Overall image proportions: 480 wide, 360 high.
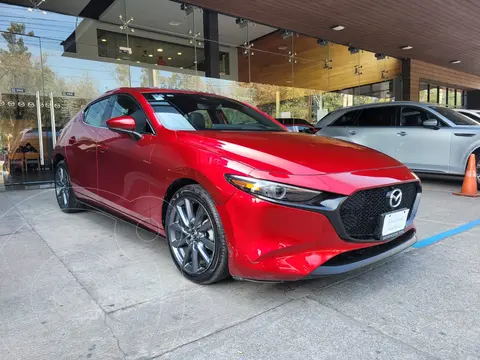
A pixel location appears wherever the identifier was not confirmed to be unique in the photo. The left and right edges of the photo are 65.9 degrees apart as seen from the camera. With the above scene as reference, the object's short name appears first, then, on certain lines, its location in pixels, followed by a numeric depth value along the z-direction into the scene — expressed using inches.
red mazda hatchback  85.9
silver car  251.9
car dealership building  331.6
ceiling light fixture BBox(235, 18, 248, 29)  397.5
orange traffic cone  232.2
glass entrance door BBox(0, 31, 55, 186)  323.0
